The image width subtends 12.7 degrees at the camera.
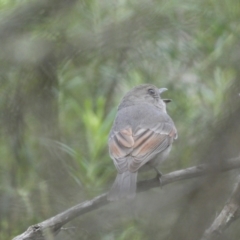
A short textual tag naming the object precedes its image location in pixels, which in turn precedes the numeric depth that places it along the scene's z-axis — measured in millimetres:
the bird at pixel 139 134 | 8187
